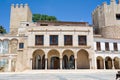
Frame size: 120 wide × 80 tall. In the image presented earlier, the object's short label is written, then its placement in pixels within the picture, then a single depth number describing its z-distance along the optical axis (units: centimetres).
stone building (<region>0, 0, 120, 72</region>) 1554
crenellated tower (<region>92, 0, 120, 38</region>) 2018
